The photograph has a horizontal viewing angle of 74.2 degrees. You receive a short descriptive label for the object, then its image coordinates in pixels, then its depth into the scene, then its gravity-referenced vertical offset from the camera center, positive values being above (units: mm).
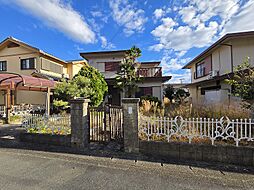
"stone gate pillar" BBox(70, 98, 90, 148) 5469 -892
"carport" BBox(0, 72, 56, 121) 9133 +739
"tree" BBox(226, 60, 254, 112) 4949 +221
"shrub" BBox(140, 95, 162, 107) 14423 -235
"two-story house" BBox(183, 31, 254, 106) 12375 +3075
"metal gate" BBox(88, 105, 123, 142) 5680 -961
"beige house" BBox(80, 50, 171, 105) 16594 +2244
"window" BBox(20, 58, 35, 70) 17578 +3435
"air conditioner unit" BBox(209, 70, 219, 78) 14584 +1944
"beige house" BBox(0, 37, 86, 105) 17156 +3525
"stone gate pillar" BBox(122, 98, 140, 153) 4965 -901
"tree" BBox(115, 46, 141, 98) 14000 +1815
